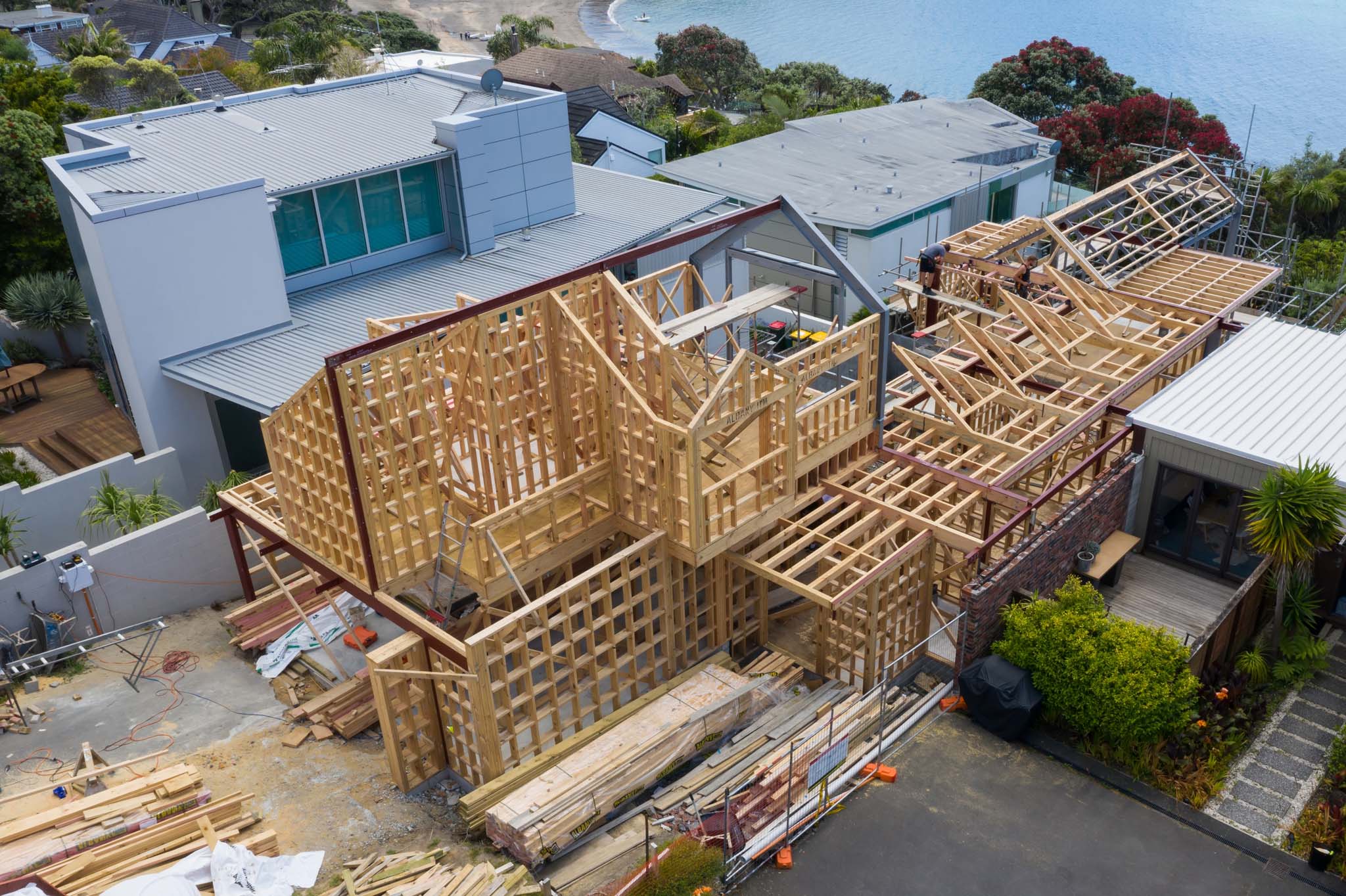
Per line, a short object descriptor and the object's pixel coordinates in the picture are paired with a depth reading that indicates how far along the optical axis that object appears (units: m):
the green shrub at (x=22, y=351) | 34.66
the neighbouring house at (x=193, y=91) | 62.25
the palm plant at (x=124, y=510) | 21.73
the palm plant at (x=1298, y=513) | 17.05
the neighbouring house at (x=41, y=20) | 91.62
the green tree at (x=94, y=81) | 62.69
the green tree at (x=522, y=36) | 94.69
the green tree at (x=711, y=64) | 85.44
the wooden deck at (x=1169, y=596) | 19.28
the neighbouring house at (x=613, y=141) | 50.22
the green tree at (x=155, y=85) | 63.06
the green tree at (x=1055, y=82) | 63.28
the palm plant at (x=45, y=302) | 32.28
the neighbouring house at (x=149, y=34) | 86.25
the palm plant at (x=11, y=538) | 21.31
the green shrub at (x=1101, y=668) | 15.91
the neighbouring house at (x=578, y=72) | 68.88
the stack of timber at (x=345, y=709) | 17.78
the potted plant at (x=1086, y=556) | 19.58
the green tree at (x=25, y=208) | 34.78
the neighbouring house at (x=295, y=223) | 24.53
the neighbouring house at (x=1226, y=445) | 19.34
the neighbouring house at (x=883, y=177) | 38.12
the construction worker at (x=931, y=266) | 27.39
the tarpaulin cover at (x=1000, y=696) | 16.78
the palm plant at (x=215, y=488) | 22.31
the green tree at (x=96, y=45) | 72.81
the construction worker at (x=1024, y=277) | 26.16
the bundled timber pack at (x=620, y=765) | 14.83
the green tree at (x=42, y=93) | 44.59
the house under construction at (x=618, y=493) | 15.89
